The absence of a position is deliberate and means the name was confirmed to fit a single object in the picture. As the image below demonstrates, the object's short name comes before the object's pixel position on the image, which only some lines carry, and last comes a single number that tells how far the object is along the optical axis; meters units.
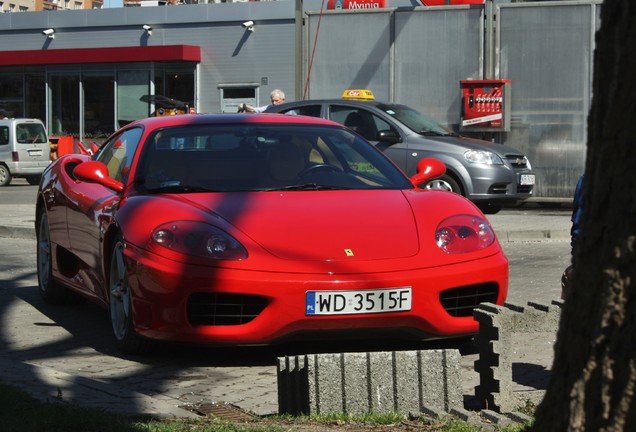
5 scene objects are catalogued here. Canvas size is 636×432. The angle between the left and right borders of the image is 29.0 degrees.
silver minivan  31.81
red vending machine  20.50
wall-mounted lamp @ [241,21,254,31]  36.84
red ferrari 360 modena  6.10
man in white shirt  18.05
